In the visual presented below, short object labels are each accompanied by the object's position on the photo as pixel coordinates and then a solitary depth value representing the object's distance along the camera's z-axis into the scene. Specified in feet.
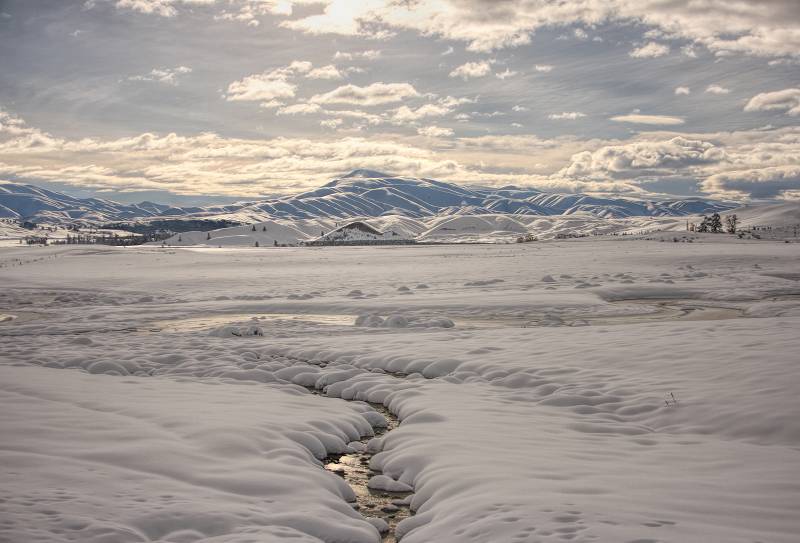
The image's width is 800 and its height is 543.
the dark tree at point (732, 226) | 537.89
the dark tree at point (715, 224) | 560.45
